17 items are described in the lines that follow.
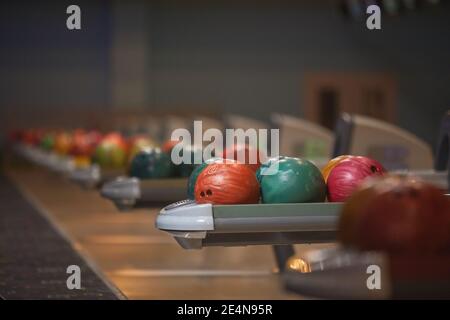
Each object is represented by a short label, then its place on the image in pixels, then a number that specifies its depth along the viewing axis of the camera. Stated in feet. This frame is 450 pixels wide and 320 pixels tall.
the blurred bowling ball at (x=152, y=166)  21.65
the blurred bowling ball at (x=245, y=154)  18.23
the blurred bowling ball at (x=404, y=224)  8.36
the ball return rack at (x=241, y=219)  14.57
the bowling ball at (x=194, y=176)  16.47
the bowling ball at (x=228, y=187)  15.07
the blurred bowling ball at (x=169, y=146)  23.29
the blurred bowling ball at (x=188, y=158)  22.00
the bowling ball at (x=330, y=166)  15.93
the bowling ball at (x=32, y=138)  50.41
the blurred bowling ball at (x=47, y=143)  43.13
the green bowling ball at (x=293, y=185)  15.25
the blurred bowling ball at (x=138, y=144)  29.51
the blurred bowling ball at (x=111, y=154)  28.99
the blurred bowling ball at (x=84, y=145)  34.24
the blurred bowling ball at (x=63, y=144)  38.91
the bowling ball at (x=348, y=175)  15.39
